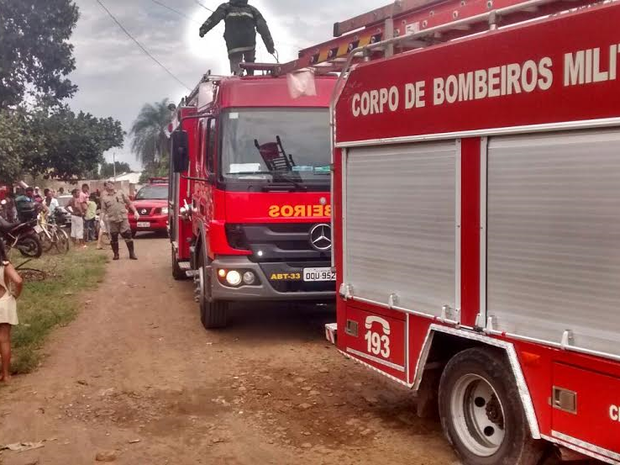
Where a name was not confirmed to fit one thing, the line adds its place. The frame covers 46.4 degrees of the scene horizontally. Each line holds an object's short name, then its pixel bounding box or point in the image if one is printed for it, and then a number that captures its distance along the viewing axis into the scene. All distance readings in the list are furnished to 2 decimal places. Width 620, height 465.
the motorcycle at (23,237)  12.82
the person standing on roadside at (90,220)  20.98
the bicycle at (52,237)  17.50
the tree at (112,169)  84.34
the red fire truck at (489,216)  3.47
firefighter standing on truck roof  9.38
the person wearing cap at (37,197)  20.20
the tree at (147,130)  49.34
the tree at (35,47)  27.91
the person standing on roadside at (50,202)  21.86
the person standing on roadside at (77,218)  20.73
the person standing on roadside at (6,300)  6.31
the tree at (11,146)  16.67
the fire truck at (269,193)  7.64
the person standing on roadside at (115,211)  15.55
